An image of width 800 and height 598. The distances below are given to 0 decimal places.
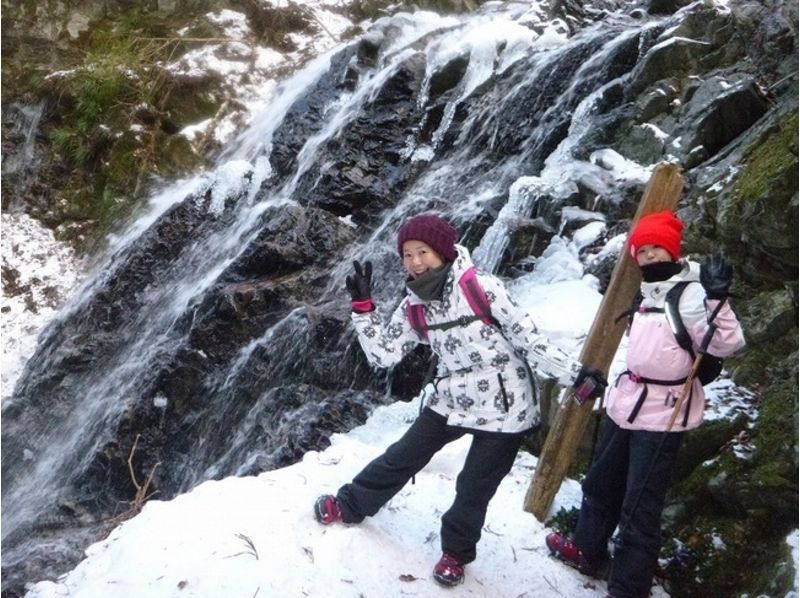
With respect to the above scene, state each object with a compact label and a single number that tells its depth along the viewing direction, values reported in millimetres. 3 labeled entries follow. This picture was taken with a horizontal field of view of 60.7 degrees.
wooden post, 3578
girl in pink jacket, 3086
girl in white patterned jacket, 3160
